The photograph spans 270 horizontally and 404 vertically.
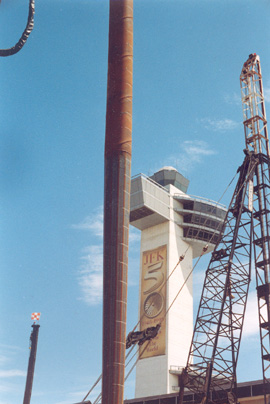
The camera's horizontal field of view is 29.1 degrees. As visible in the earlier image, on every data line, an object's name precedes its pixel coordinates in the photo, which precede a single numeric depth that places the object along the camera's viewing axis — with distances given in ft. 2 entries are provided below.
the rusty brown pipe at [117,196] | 92.73
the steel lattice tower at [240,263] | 177.99
